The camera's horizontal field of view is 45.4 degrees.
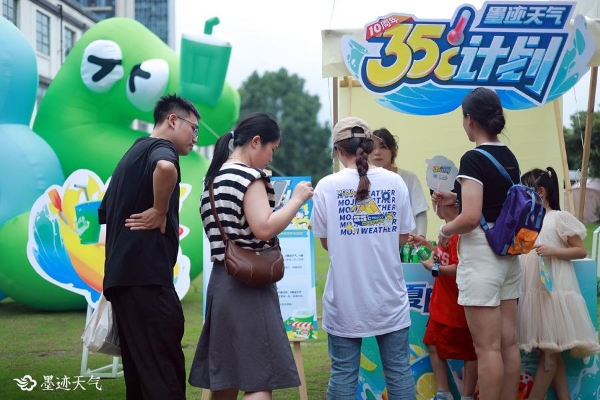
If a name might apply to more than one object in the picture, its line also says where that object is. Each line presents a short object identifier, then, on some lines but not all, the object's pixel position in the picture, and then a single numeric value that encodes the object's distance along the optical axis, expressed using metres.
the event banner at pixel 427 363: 3.79
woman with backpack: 3.00
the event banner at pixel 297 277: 4.05
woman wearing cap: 2.86
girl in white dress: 3.61
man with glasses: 2.85
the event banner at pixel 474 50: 3.80
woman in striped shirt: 2.56
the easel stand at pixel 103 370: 4.60
